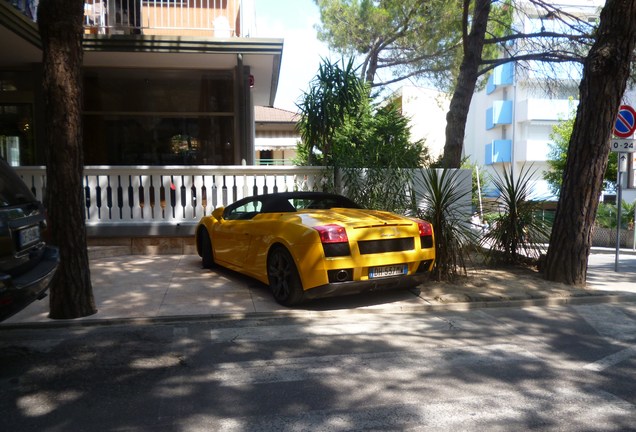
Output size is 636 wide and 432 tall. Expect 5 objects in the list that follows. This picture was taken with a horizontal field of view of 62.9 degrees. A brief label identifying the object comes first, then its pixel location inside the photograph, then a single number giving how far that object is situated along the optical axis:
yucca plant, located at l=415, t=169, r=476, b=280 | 7.19
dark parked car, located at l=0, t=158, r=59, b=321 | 3.89
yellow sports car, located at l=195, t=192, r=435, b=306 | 5.70
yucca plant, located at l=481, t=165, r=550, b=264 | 8.32
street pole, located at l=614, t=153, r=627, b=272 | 9.72
